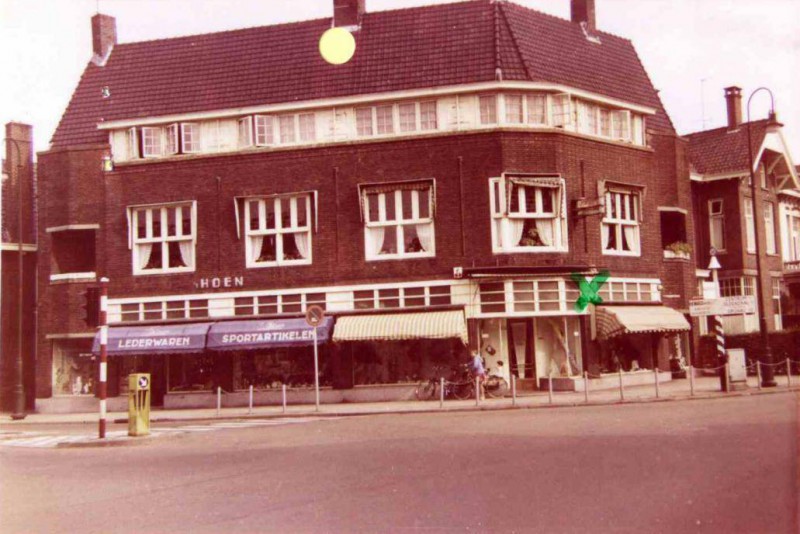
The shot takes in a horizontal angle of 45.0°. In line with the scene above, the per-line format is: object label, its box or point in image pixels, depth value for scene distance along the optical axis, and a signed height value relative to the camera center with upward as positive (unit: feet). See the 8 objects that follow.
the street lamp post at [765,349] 92.68 -1.04
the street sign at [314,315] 88.53 +3.63
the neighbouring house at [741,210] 134.41 +18.26
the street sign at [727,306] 88.63 +3.13
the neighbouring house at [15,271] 120.47 +11.97
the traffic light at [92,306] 68.13 +3.99
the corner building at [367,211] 102.17 +15.74
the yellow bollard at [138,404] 65.16 -2.88
